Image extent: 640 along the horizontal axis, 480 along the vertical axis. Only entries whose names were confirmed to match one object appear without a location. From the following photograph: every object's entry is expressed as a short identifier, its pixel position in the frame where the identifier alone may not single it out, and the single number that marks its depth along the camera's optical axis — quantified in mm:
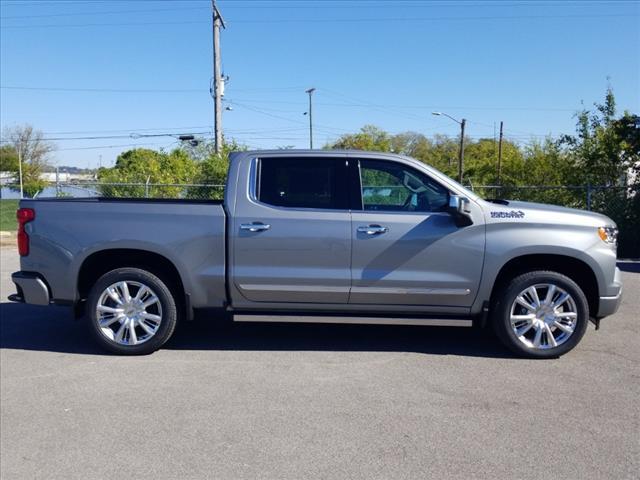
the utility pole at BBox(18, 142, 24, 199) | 74138
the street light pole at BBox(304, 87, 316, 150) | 45488
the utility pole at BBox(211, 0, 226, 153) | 24547
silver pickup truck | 5512
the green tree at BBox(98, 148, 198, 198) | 18516
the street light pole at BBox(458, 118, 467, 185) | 40366
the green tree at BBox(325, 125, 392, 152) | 55750
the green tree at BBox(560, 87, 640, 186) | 15023
